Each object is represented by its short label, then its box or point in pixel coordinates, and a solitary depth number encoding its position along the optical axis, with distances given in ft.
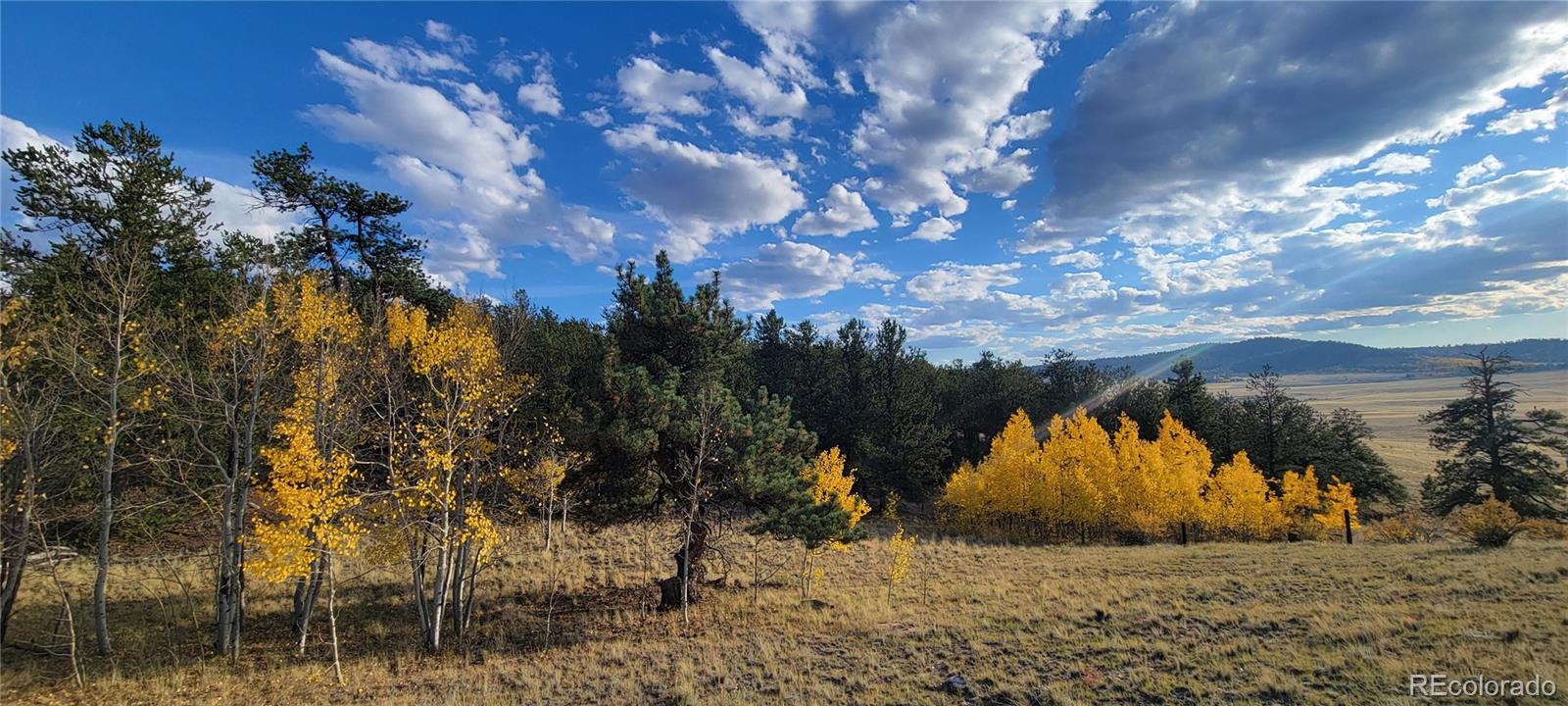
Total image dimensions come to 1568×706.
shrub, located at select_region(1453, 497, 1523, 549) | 75.92
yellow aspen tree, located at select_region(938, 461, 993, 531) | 118.32
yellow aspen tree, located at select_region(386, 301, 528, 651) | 41.57
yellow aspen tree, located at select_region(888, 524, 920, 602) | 63.74
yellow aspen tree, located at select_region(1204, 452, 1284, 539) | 109.09
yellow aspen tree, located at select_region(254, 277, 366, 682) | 34.04
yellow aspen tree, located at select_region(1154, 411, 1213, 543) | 107.04
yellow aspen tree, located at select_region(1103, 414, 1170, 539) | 108.06
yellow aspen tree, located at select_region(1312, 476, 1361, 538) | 105.91
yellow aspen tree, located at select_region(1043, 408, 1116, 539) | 109.60
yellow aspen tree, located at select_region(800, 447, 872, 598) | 54.03
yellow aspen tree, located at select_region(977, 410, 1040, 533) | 115.96
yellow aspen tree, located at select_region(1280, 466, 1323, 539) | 109.60
